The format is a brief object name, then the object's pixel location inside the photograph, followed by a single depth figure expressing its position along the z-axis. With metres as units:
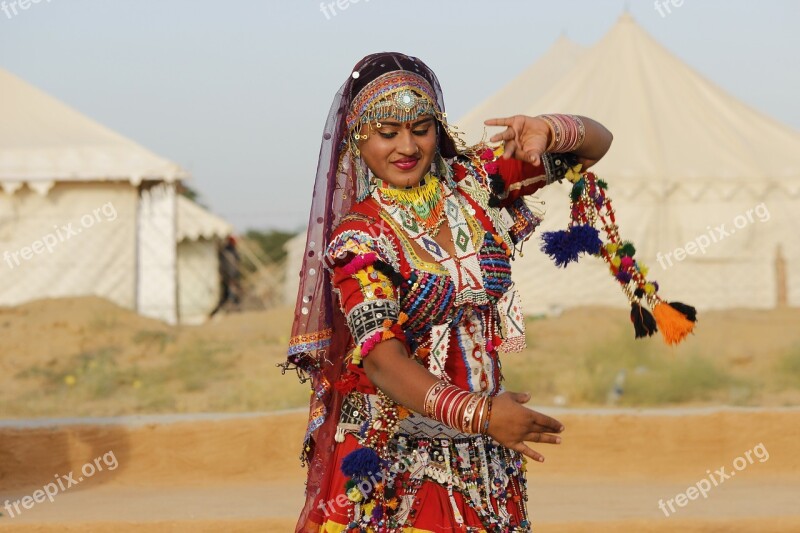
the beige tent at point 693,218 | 20.00
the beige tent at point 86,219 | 18.17
